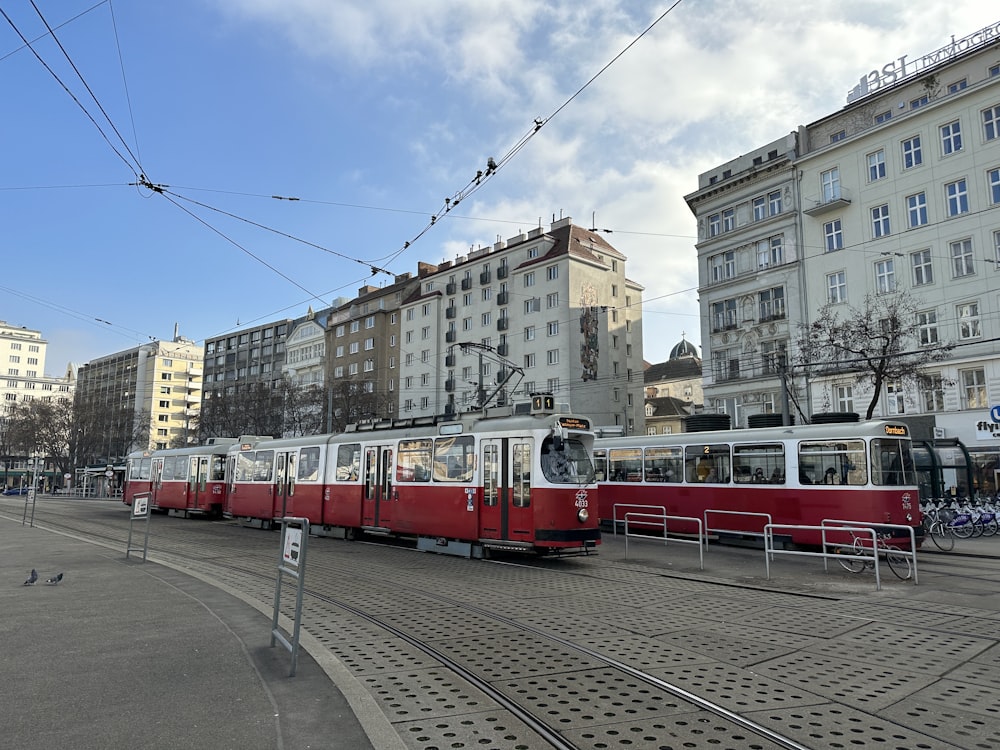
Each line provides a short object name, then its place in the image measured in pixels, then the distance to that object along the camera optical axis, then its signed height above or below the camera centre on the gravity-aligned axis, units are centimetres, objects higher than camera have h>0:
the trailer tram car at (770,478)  1576 -20
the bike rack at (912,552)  1214 -143
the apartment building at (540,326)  5522 +1232
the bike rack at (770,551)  1159 -148
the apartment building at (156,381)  12075 +1633
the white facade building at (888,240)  3189 +1211
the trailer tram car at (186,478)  2908 -24
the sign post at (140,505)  1414 -68
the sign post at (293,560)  593 -79
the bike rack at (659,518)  1384 -139
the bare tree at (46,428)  7044 +461
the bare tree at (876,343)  2592 +524
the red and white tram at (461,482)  1414 -25
